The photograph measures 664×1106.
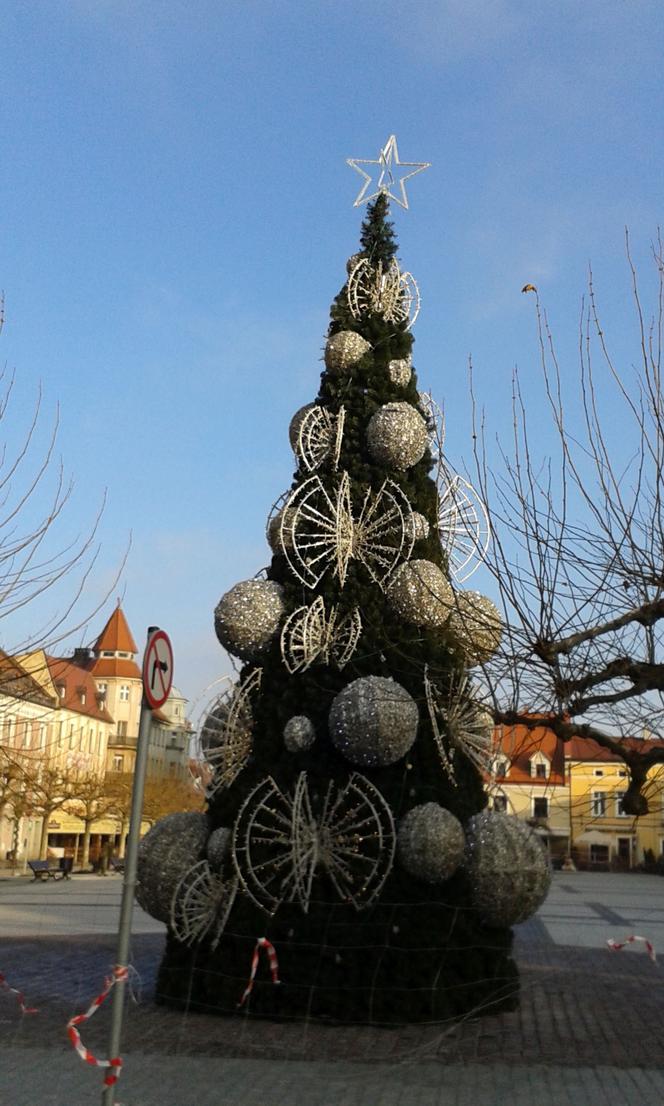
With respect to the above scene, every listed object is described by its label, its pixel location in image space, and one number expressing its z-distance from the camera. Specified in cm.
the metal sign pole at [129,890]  518
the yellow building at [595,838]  5303
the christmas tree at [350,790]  902
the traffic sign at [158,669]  562
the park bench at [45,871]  3343
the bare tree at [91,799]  3938
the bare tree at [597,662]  696
